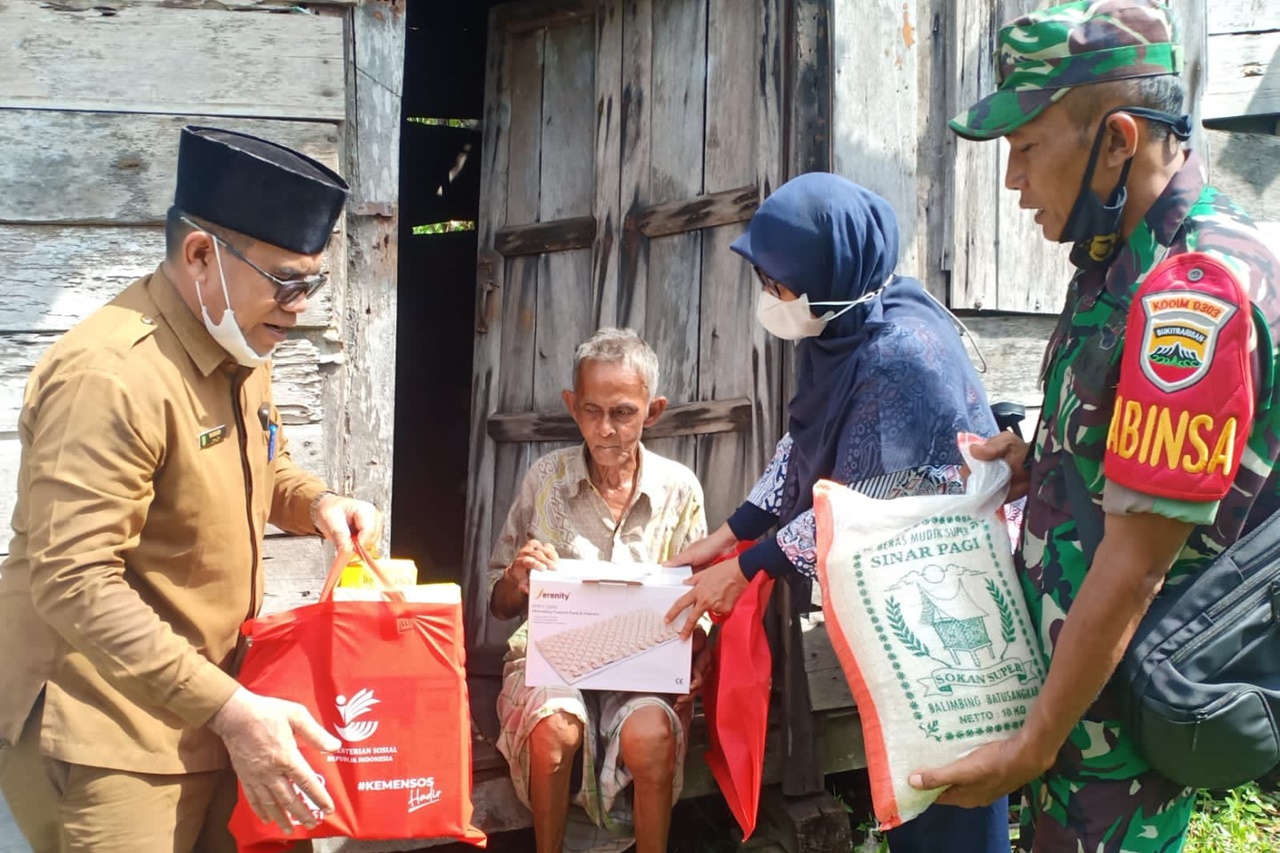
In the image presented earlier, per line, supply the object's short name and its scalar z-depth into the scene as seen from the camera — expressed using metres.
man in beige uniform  1.74
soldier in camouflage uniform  1.40
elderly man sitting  2.80
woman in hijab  2.24
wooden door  3.49
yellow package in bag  2.26
